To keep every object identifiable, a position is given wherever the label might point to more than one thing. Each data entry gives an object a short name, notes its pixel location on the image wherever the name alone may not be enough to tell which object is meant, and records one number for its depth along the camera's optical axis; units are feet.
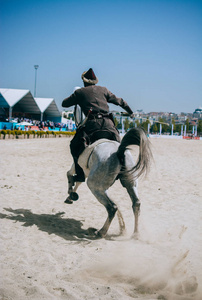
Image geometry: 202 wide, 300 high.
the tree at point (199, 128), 460.14
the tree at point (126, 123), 556.51
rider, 17.19
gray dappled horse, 14.85
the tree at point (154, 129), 467.52
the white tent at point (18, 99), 170.40
